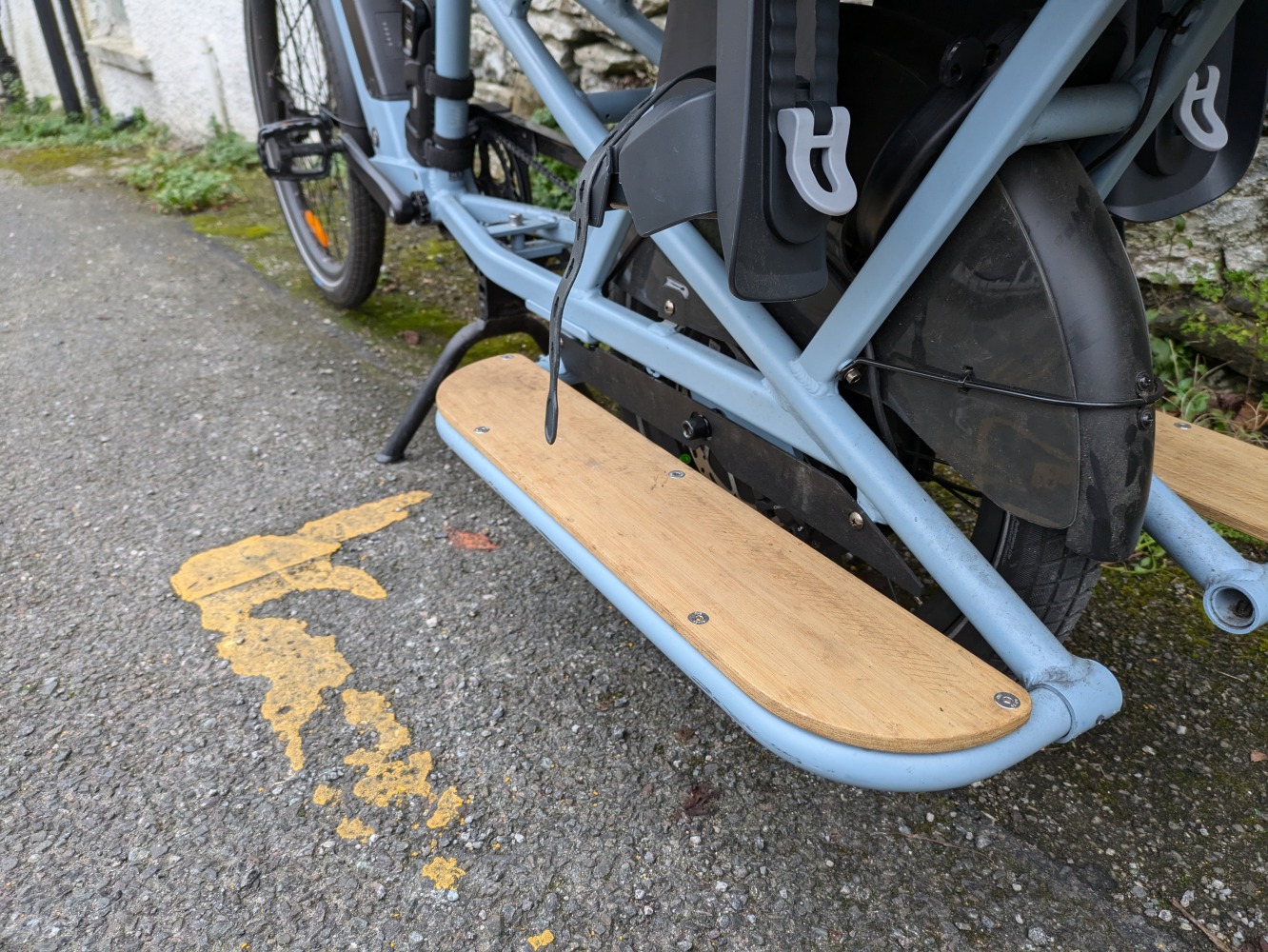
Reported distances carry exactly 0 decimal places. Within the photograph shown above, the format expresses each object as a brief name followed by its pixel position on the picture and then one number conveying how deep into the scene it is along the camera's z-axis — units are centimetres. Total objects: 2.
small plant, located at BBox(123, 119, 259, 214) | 455
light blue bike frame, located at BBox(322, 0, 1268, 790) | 114
